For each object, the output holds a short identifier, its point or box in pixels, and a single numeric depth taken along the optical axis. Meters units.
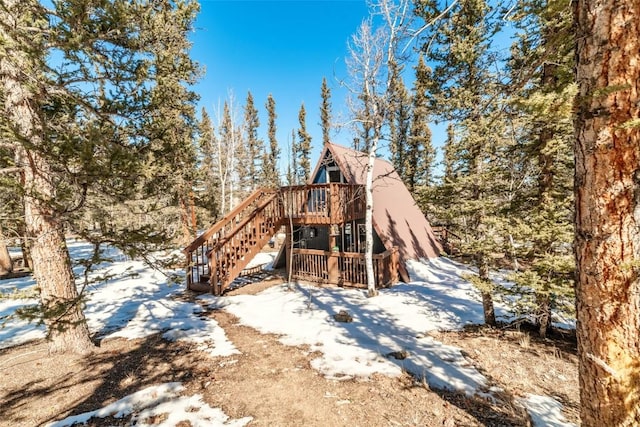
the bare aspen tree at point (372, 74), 8.41
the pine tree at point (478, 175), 5.88
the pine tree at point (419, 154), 23.53
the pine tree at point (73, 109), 3.70
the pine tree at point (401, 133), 22.83
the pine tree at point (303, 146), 33.31
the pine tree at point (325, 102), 33.59
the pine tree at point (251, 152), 31.64
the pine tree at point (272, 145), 33.60
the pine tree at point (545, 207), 4.73
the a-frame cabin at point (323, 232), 9.04
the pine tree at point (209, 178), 16.17
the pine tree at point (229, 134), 19.39
